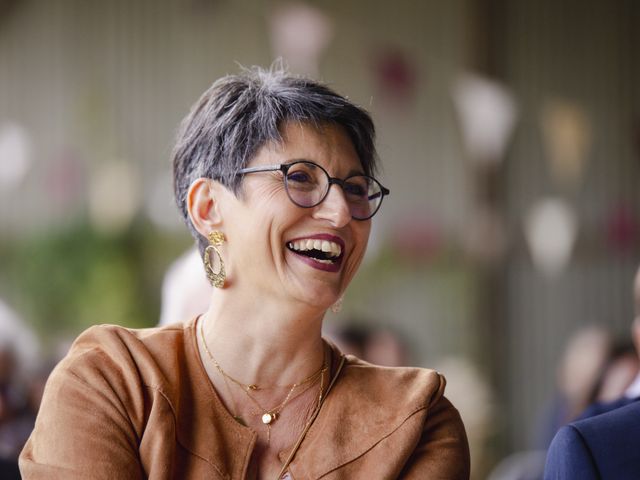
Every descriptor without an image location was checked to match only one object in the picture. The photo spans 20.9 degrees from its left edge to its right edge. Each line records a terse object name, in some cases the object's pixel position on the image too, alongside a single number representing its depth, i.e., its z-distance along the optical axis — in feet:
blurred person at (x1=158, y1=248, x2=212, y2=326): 15.90
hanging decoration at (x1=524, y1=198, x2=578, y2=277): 44.90
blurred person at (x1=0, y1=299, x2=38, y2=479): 19.10
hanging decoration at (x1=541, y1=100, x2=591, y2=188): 45.15
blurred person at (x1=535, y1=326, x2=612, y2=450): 26.53
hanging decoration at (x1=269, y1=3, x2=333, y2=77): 45.08
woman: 10.08
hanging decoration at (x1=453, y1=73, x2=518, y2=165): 44.92
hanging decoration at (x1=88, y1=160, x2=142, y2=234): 43.38
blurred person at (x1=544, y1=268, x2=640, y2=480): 9.66
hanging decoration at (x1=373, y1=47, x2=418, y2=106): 45.48
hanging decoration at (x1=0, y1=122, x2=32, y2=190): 43.73
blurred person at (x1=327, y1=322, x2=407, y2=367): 25.74
